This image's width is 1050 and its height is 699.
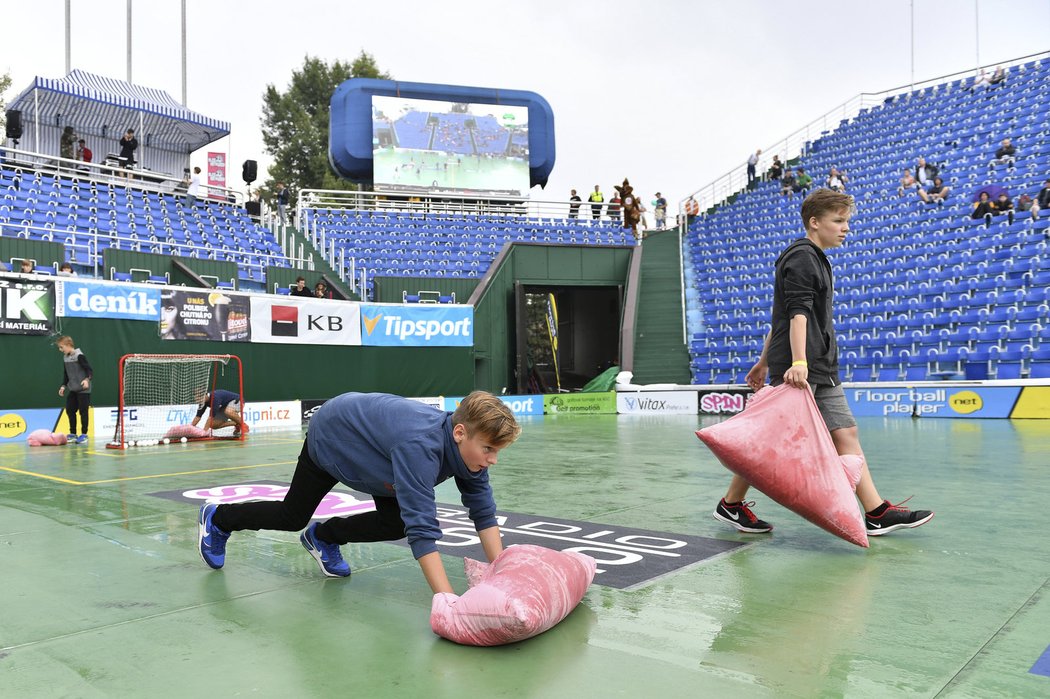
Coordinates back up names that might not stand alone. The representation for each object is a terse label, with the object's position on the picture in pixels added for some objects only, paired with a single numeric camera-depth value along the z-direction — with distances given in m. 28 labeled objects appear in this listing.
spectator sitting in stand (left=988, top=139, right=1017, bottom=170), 22.62
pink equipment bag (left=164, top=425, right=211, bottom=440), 12.85
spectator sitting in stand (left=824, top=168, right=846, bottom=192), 25.20
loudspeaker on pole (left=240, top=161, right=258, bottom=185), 27.50
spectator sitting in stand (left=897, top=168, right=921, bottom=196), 24.23
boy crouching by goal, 13.49
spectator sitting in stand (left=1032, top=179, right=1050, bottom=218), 19.53
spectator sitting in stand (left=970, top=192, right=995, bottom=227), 20.34
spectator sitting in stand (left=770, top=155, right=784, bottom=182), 29.62
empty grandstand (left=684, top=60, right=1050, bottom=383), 17.19
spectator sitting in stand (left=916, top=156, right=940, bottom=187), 23.55
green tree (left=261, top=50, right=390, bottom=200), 48.91
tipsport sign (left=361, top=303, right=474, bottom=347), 19.17
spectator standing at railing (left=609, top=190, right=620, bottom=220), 28.22
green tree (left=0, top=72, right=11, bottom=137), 39.81
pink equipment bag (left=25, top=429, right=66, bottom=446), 12.05
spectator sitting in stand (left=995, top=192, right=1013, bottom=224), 20.38
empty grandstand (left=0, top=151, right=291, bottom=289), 18.25
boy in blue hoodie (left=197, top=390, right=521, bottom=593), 3.05
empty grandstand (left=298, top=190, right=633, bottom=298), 23.77
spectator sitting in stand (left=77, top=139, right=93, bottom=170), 24.59
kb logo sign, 17.14
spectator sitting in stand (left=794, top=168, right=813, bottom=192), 27.56
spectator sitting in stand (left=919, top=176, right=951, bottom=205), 22.61
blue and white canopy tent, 28.23
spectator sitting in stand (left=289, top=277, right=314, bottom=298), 18.48
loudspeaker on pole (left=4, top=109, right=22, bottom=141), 23.36
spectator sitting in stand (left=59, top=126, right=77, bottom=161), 28.98
